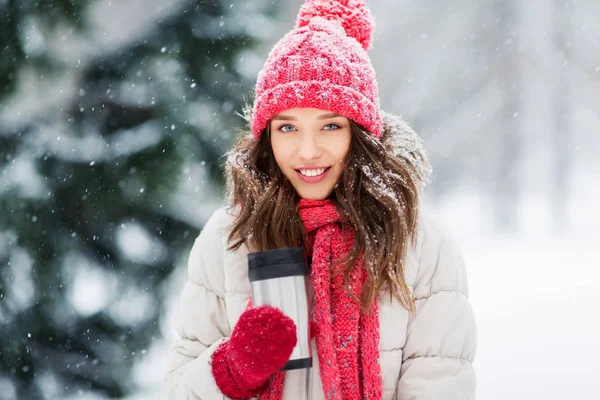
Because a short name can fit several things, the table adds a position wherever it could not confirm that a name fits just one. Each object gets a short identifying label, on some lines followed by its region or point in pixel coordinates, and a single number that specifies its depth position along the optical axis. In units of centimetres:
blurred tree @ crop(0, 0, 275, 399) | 339
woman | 291
